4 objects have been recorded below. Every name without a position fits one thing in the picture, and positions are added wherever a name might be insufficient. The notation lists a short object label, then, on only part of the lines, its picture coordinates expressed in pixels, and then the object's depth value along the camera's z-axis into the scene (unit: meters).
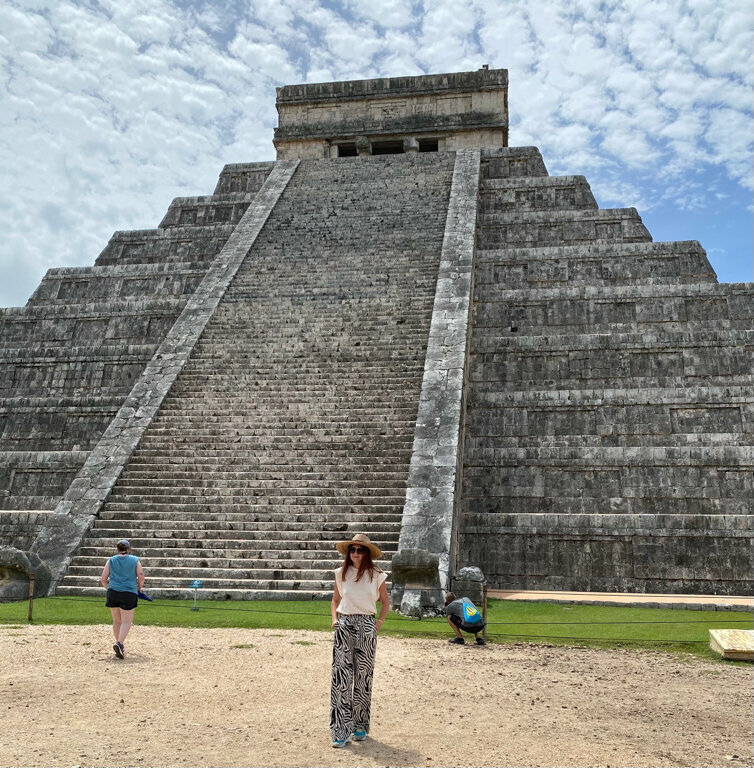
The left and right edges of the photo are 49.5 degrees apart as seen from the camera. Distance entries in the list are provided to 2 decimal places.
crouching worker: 8.45
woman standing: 5.08
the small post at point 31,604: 9.35
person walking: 7.57
